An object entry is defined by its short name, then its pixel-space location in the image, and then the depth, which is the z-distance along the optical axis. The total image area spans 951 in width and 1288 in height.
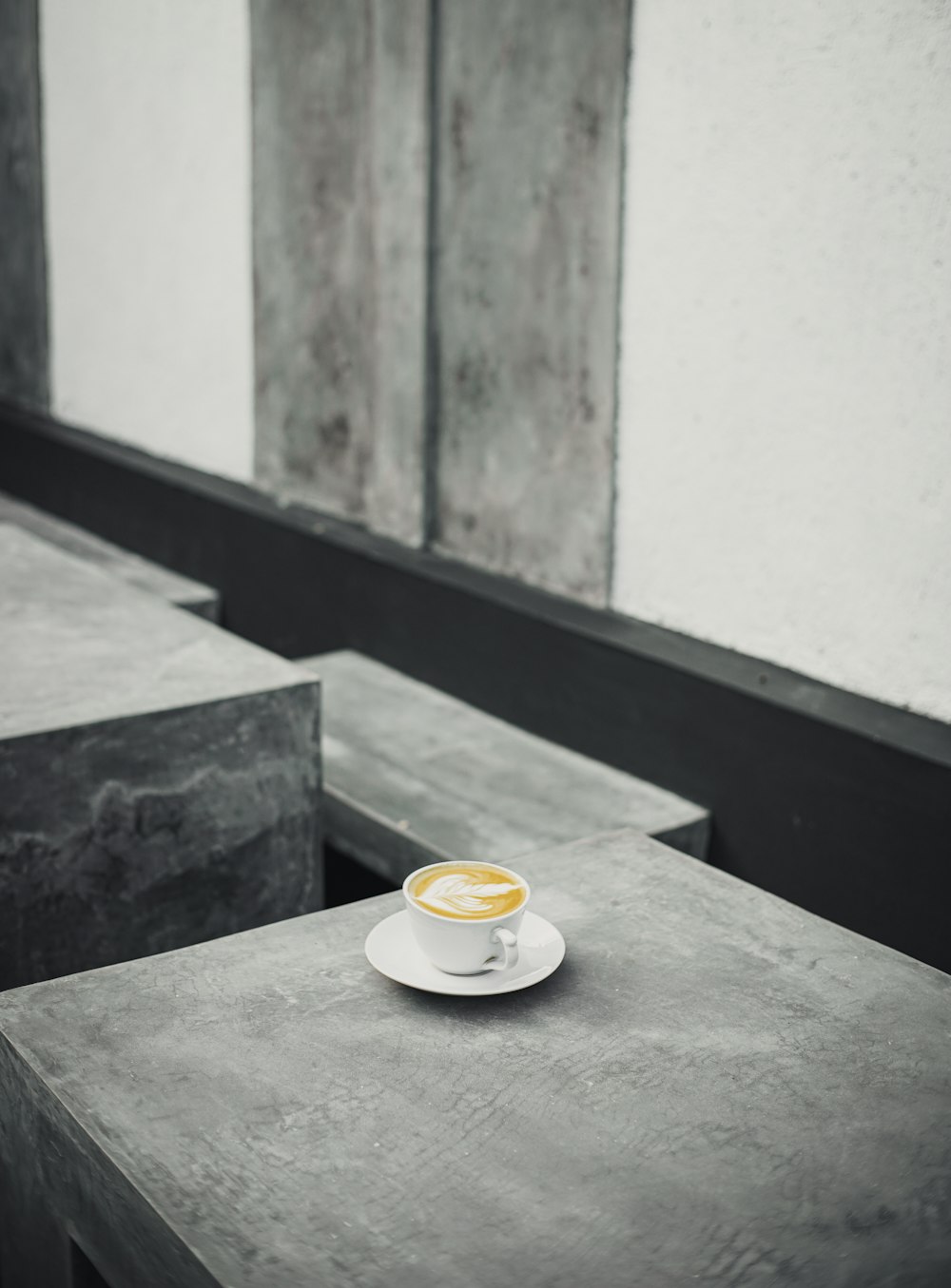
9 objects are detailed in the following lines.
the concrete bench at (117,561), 3.77
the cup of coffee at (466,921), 1.43
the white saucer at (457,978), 1.44
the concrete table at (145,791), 2.10
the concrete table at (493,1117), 1.14
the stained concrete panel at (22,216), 5.01
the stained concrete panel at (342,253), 3.33
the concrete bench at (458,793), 2.61
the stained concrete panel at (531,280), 2.85
